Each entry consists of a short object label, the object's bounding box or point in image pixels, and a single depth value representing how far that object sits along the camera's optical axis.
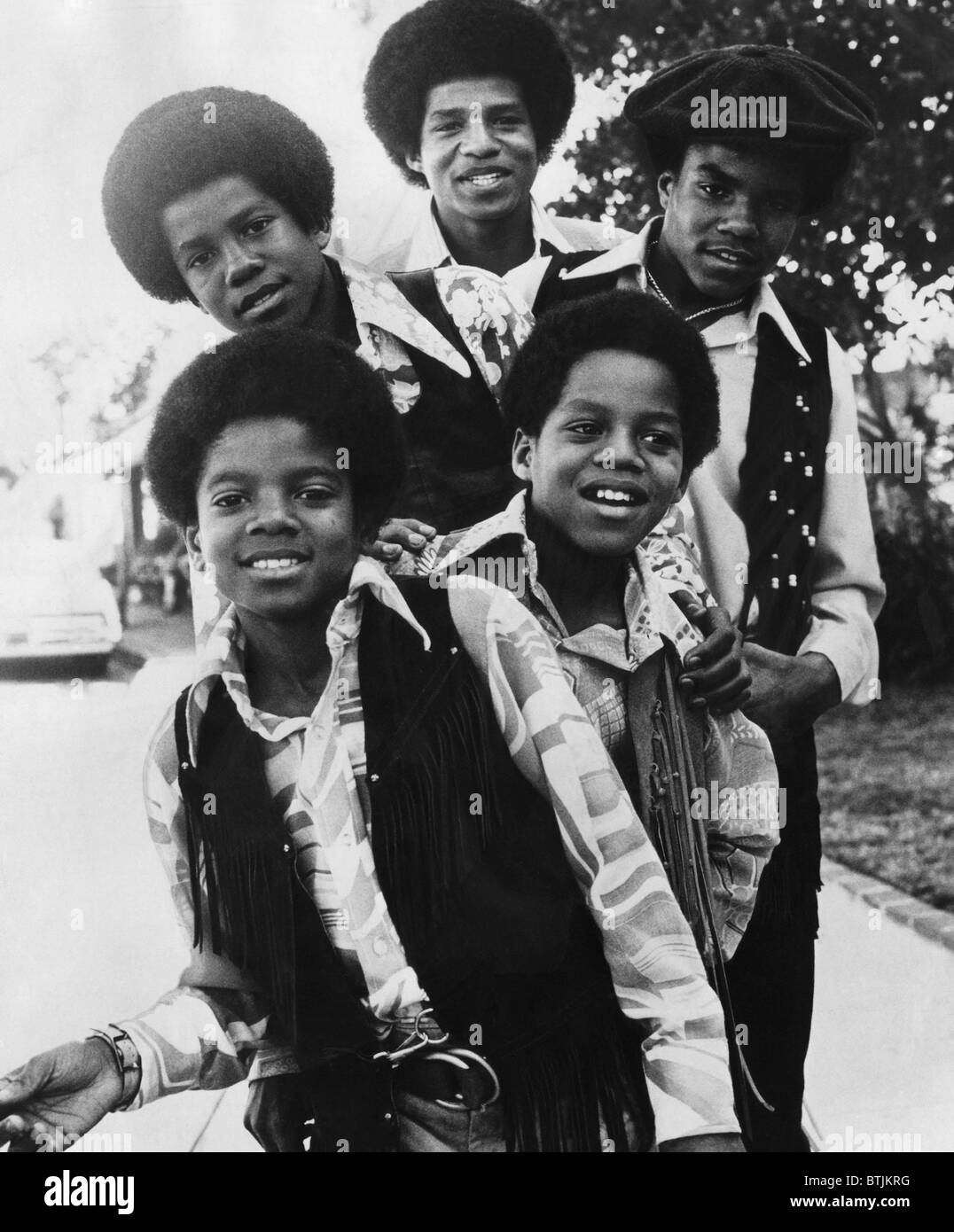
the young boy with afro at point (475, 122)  2.84
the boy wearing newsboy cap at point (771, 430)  2.88
